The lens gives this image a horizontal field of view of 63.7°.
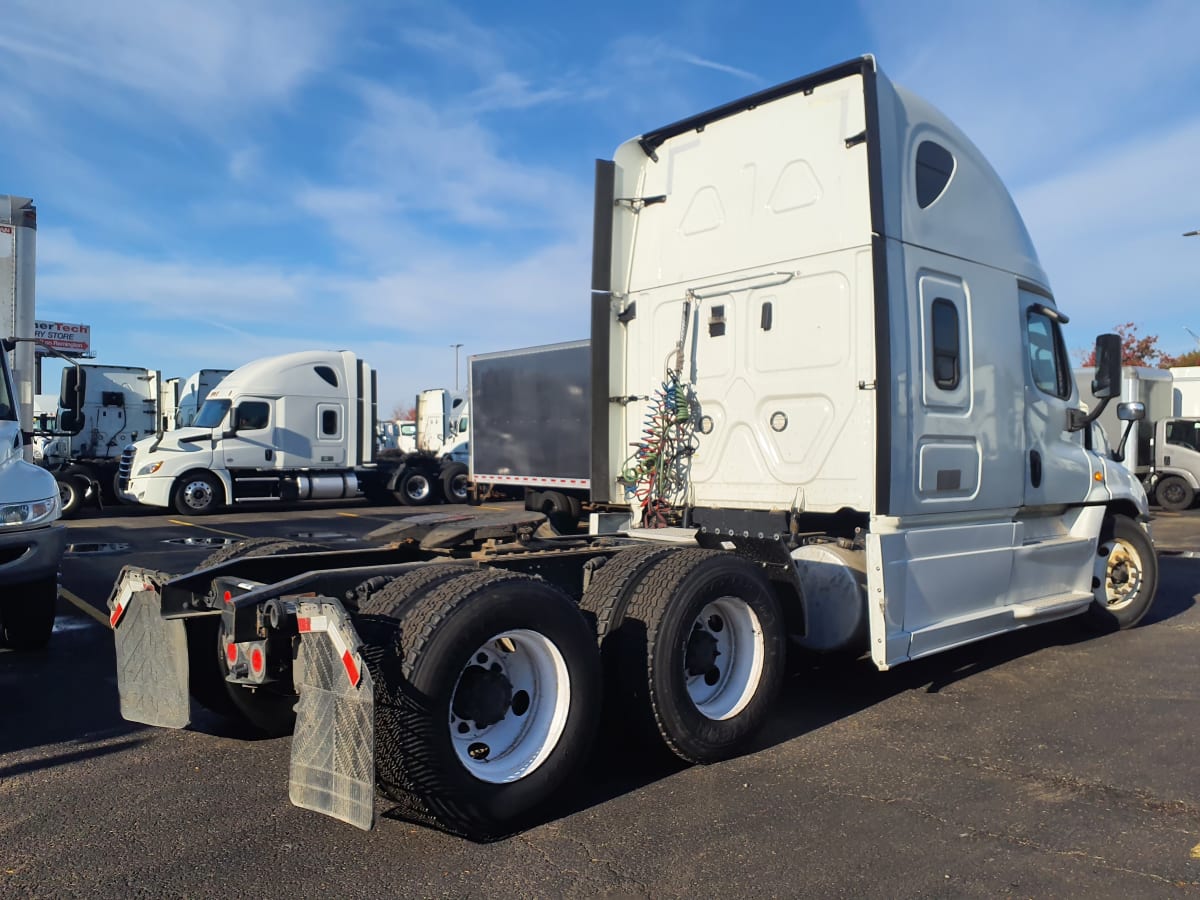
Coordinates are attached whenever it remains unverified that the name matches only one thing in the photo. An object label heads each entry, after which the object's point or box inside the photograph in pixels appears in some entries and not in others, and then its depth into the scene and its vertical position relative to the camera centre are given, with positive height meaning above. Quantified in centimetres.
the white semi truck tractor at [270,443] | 1938 +97
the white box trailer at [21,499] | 638 -6
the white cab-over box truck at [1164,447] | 2216 +87
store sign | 3180 +557
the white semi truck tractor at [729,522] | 376 -23
